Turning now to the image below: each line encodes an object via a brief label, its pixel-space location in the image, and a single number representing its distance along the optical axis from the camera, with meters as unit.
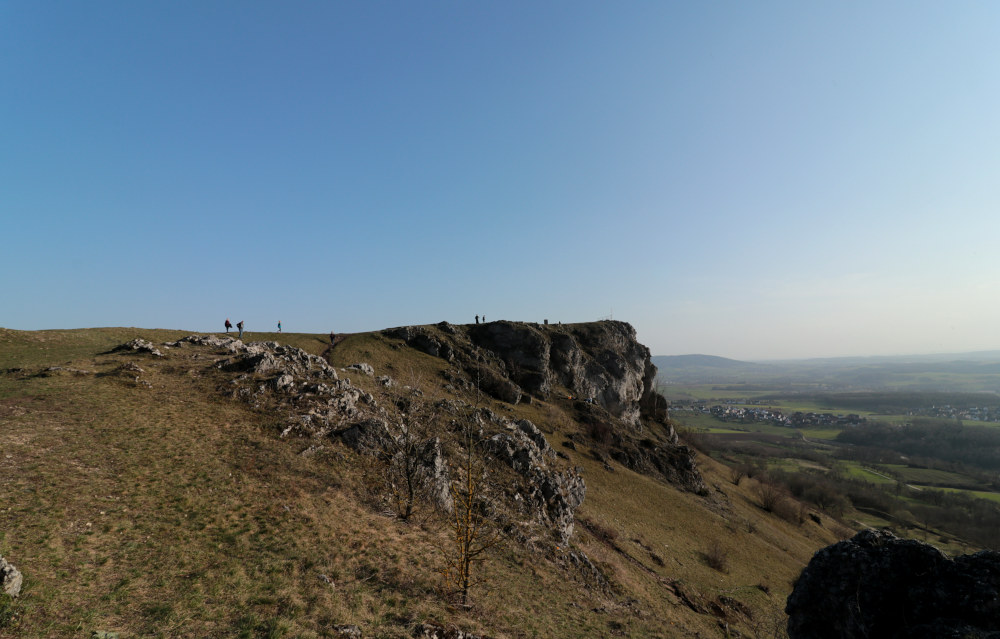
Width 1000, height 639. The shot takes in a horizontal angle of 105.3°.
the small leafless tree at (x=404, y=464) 23.19
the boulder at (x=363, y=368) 49.81
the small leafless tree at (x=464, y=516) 16.78
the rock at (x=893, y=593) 9.55
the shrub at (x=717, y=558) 37.75
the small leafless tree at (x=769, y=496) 69.94
